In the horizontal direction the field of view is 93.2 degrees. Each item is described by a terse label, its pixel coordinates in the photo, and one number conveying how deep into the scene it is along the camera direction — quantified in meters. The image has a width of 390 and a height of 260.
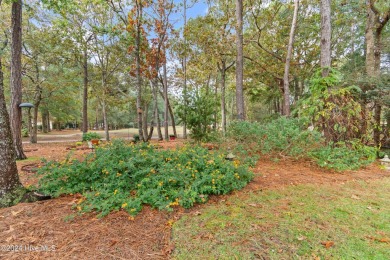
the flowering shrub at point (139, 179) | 2.50
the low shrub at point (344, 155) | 4.04
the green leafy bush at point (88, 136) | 10.45
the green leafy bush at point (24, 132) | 16.73
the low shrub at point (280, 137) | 4.29
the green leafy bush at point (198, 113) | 6.78
